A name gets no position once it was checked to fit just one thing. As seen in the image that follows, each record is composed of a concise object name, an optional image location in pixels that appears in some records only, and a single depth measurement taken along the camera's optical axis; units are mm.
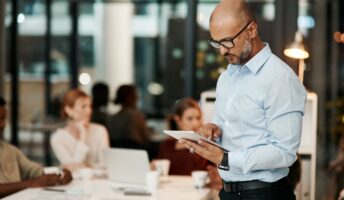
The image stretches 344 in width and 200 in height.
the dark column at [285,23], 7213
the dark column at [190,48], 8144
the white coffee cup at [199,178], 5871
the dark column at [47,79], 11908
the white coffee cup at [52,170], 6200
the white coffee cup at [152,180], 5814
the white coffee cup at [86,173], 6307
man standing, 3888
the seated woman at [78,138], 7014
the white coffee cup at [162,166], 6482
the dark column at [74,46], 11898
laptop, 5939
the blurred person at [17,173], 5695
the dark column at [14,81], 10374
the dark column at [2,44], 9522
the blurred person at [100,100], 10295
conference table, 5436
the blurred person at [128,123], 9772
